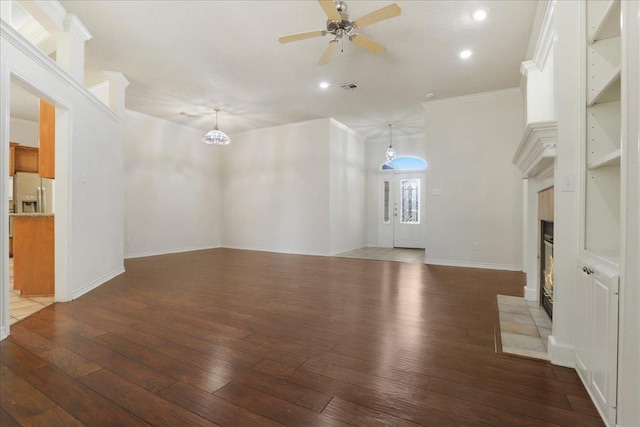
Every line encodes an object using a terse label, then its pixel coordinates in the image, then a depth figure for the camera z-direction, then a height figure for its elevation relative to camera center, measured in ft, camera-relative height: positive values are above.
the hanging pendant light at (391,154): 25.14 +4.74
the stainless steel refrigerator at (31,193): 21.75 +1.23
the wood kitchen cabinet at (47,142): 11.46 +2.55
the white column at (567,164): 6.19 +0.99
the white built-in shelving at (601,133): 5.75 +1.54
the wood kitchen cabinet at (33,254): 11.36 -1.68
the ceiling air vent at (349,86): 16.12 +6.69
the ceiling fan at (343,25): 8.70 +5.80
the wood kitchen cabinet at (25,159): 21.63 +3.68
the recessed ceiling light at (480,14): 10.14 +6.63
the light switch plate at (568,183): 6.20 +0.62
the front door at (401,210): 26.63 +0.17
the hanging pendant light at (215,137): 19.71 +4.71
